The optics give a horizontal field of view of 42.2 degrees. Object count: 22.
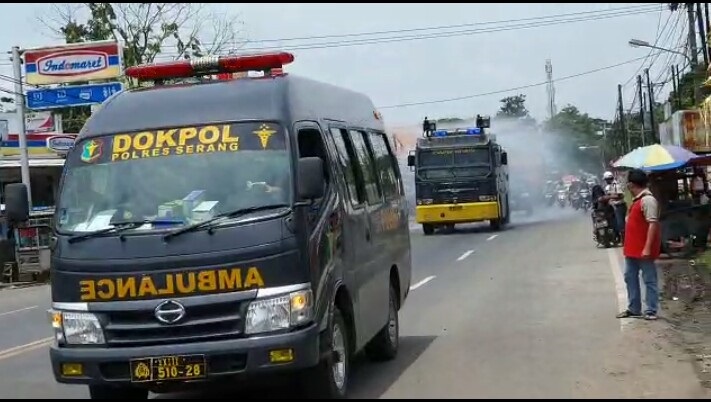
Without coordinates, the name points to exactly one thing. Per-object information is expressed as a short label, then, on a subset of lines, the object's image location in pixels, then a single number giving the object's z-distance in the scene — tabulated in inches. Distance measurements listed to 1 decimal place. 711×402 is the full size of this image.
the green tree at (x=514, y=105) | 4238.2
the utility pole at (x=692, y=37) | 1285.7
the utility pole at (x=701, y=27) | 1127.1
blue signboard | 1232.8
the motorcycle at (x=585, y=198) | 1593.3
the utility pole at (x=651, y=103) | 1805.5
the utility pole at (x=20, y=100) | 1050.7
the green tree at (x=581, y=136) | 3299.7
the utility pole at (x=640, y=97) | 2087.2
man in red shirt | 411.8
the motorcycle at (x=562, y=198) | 1929.1
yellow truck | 1123.3
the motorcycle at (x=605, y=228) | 823.1
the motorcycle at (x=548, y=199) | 1995.6
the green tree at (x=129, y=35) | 1657.2
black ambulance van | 231.3
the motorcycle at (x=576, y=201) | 1742.9
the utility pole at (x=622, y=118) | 2560.5
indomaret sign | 1291.8
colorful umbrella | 650.2
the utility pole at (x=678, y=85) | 1395.2
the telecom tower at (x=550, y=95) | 3538.4
